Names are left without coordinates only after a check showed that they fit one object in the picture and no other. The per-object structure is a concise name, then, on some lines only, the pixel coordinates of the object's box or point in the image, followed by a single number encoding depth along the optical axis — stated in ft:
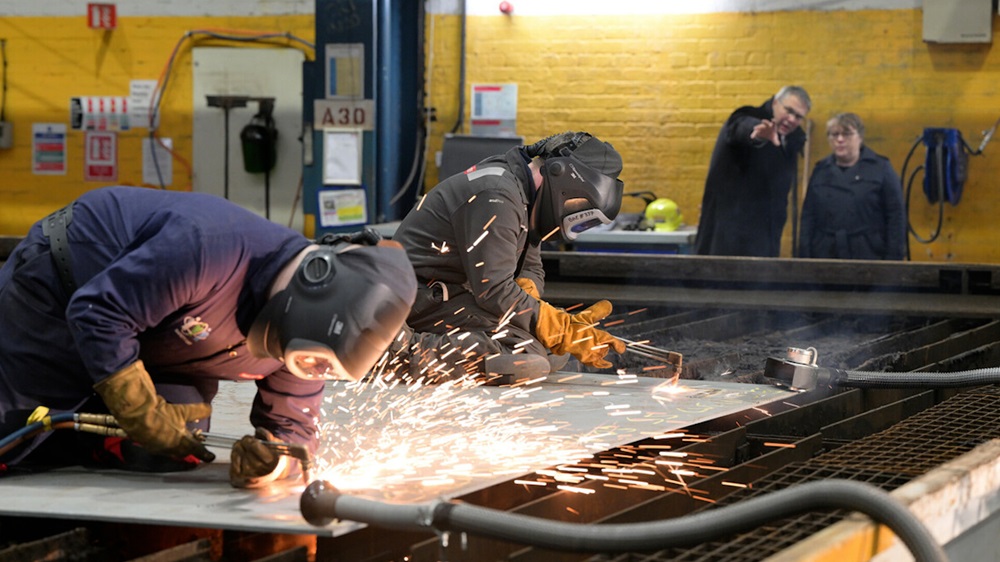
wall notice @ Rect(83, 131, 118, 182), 35.94
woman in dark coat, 26.43
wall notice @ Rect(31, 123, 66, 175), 36.37
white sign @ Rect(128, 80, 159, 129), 35.45
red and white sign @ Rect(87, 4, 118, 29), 35.40
